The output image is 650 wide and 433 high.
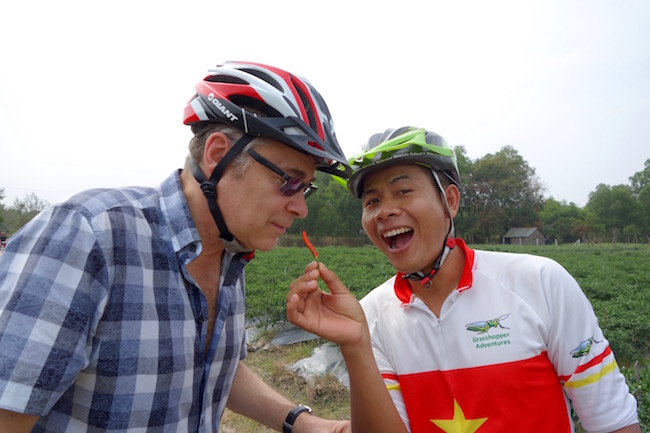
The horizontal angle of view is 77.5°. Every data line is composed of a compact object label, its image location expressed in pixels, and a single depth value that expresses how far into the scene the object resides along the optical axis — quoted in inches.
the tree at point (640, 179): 3144.7
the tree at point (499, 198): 2383.1
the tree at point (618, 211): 2331.4
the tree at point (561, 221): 2748.5
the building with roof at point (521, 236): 2426.2
